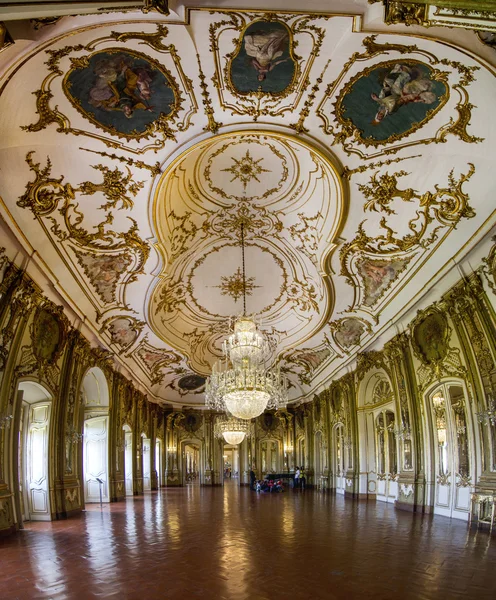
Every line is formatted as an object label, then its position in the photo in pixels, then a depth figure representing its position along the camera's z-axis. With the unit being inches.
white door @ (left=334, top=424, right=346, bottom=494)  811.8
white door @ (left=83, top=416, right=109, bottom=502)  689.6
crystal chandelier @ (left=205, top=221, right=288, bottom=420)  528.7
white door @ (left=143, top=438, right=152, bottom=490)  984.3
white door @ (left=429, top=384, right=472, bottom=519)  447.8
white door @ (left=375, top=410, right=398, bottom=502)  631.8
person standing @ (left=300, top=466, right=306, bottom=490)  989.2
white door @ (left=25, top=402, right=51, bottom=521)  482.3
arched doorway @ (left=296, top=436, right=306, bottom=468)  1082.3
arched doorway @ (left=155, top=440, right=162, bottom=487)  1118.4
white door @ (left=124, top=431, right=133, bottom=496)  822.2
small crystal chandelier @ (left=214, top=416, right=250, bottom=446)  900.6
